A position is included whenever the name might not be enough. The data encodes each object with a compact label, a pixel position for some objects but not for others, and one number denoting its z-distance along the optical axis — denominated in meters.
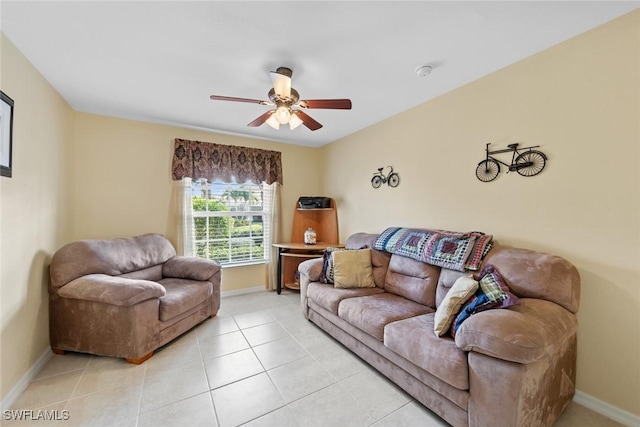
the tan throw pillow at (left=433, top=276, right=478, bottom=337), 1.69
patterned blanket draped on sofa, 2.07
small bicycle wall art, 3.19
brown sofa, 1.28
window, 3.77
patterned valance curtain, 3.50
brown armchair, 2.13
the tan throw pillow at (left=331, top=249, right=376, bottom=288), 2.75
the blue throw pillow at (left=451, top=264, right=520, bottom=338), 1.56
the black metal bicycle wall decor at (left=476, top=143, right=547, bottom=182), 1.96
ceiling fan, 1.91
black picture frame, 1.66
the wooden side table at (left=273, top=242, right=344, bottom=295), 3.86
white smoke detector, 2.10
